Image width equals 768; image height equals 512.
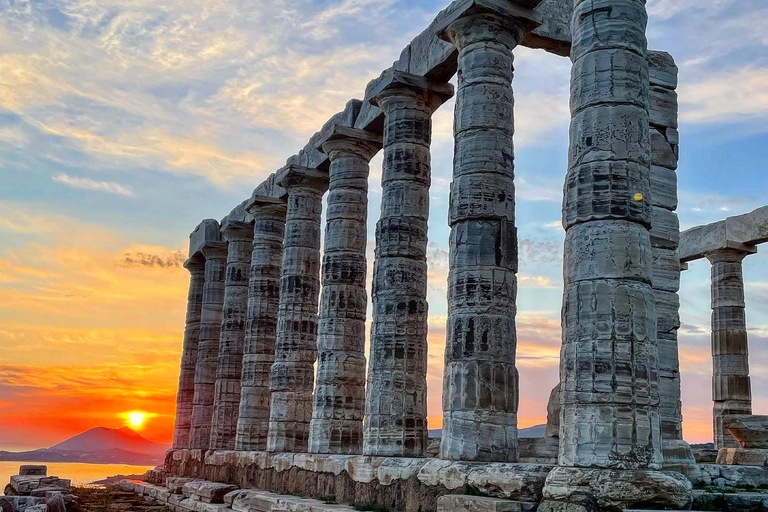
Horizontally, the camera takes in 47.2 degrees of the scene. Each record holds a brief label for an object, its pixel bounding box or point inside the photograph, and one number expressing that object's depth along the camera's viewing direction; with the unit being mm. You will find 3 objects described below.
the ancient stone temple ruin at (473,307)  11711
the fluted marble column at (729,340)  29259
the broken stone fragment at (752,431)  19141
